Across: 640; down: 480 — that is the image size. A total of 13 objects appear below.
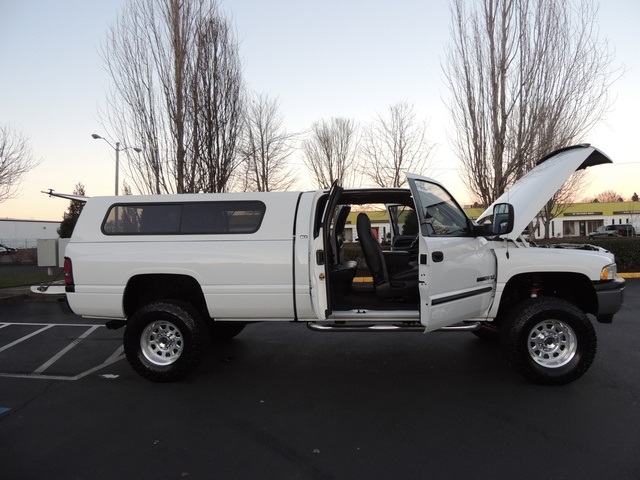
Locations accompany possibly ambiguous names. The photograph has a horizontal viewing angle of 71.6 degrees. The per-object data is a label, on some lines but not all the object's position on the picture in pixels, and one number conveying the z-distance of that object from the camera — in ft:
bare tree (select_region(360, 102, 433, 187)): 67.51
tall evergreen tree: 98.84
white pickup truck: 14.51
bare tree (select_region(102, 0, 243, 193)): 36.91
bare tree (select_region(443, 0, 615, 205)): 38.17
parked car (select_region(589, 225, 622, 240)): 136.93
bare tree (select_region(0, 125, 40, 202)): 43.96
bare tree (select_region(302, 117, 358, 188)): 92.02
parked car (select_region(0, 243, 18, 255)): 115.62
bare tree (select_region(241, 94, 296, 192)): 68.64
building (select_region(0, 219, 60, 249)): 197.36
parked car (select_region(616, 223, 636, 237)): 135.03
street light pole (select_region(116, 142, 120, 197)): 75.50
